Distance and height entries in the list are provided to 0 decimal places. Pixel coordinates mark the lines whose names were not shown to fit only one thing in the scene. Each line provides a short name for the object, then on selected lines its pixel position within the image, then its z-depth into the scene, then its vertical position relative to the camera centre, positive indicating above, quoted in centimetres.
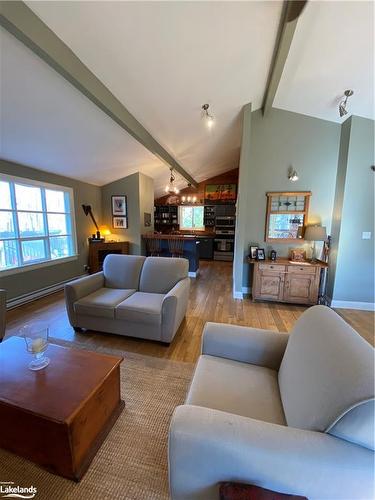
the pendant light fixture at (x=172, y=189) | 610 +92
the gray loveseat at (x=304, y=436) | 73 -78
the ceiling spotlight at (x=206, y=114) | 320 +171
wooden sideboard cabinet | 344 -94
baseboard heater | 335 -127
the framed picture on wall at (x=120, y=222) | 573 -3
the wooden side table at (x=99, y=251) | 516 -72
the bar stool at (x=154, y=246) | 565 -63
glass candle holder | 143 -81
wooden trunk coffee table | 112 -101
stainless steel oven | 760 -82
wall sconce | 364 +81
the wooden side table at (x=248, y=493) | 72 -91
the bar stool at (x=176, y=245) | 519 -56
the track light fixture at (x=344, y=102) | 278 +163
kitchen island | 518 -67
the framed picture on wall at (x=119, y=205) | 563 +42
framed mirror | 372 +14
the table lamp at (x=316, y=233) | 346 -16
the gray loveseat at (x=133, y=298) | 231 -91
